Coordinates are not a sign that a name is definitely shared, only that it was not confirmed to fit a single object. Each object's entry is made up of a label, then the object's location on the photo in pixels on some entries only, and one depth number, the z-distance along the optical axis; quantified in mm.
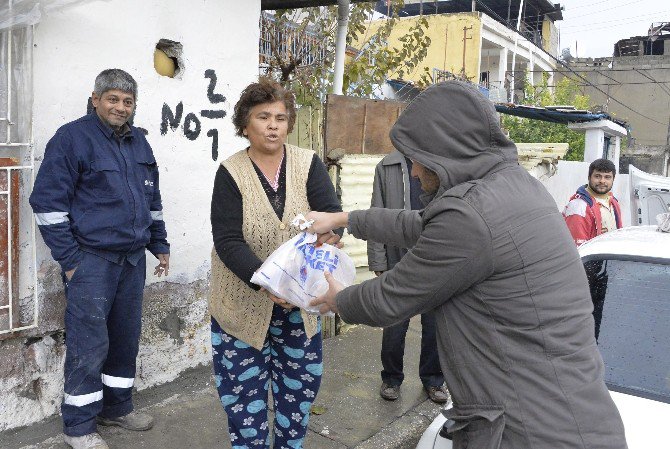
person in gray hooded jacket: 1520
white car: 2201
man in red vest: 4672
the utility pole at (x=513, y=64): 23906
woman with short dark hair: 2554
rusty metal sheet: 4988
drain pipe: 5306
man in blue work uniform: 2848
